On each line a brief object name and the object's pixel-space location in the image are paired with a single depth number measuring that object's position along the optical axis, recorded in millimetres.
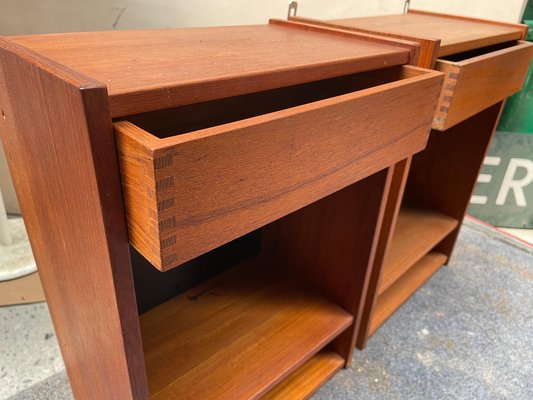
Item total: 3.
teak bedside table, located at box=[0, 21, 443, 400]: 348
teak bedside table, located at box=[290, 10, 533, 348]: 683
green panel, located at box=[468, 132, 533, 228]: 1286
